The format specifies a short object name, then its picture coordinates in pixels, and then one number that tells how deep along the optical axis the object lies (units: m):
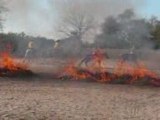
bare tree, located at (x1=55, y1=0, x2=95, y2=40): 23.47
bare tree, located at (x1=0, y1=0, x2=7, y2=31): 28.65
